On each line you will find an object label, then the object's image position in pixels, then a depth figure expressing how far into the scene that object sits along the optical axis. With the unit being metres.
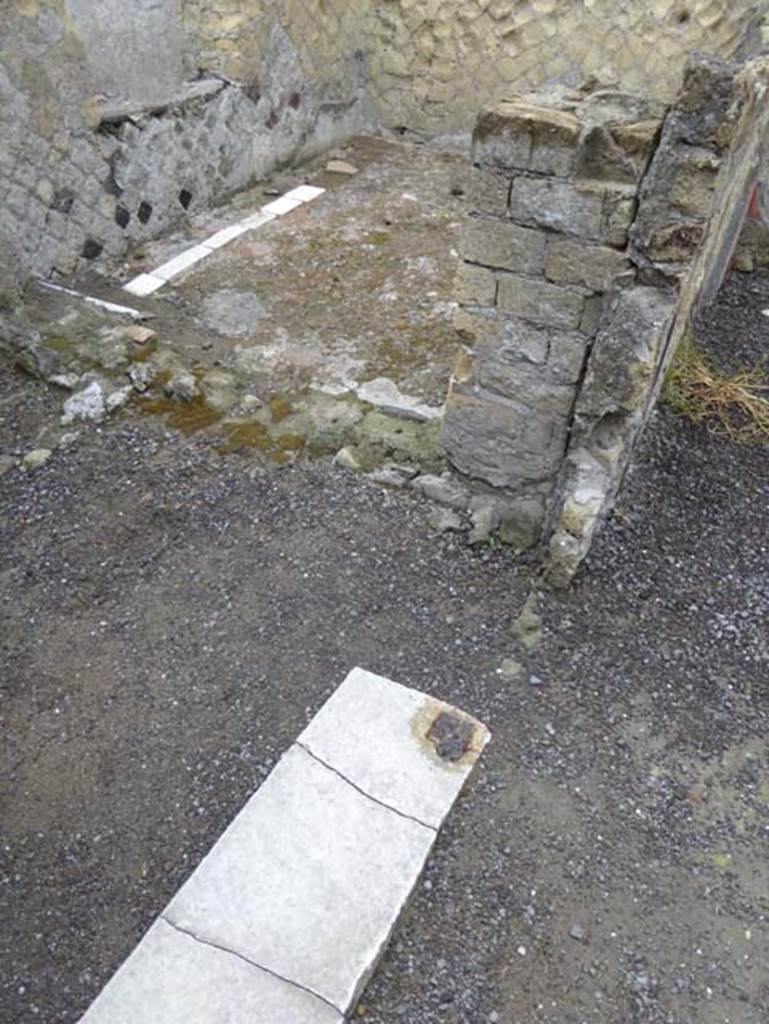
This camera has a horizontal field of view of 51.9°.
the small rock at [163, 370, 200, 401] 4.39
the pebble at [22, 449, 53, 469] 3.98
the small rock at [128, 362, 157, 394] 4.43
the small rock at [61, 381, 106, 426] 4.27
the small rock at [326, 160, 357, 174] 7.23
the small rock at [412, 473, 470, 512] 3.71
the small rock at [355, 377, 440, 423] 4.25
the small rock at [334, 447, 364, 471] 3.96
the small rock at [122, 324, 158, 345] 4.70
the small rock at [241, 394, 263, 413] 4.36
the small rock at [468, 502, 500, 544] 3.58
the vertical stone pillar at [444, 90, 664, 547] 2.71
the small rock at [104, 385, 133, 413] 4.33
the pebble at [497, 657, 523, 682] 3.05
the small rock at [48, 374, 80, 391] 4.42
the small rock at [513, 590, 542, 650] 3.17
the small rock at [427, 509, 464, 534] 3.62
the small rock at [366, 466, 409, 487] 3.85
